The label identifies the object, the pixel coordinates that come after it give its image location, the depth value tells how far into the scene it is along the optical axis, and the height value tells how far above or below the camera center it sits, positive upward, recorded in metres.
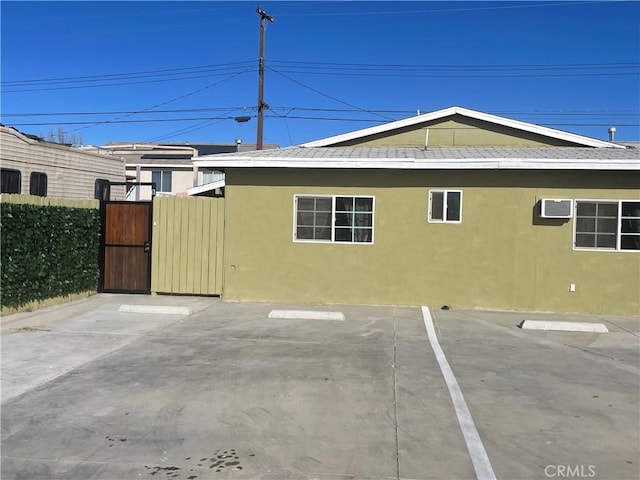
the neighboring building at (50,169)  13.97 +1.40
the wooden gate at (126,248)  12.59 -0.65
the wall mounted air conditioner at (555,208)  11.06 +0.46
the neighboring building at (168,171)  29.38 +2.68
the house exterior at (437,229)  11.16 -0.01
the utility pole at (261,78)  25.80 +6.73
